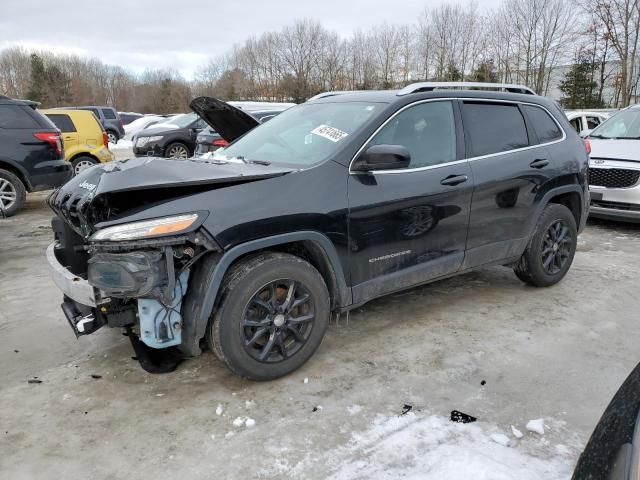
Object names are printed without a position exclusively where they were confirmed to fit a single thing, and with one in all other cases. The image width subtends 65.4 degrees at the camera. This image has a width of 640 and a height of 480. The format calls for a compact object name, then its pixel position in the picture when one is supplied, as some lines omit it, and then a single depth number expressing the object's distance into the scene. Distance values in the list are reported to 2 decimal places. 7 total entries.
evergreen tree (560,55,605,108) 32.41
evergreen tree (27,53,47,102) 49.47
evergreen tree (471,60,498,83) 32.98
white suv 6.96
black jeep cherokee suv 2.71
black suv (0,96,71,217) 7.91
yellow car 10.91
